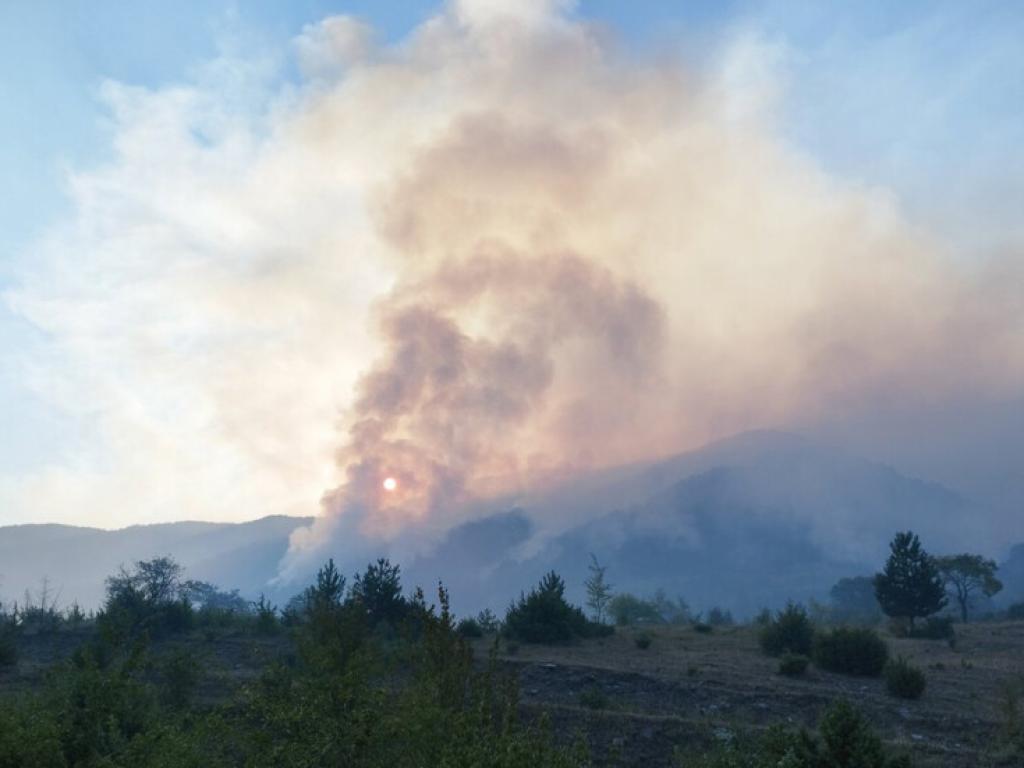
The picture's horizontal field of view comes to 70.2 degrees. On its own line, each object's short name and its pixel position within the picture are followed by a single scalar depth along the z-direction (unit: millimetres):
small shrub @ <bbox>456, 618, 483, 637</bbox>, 33147
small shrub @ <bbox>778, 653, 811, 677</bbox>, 25266
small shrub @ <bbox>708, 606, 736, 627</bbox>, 64500
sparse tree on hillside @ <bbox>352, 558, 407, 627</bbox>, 33875
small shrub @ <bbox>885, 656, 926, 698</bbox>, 21653
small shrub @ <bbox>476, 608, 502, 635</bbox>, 35031
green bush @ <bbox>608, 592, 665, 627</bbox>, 65719
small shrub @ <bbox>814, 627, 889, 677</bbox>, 25969
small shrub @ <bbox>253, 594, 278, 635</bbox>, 34584
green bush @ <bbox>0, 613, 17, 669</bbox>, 25047
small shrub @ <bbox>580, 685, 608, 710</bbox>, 19234
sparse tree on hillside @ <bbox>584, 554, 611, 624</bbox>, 59219
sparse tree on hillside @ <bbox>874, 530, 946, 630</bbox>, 42375
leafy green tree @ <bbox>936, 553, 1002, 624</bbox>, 64438
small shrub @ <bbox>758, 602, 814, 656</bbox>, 30328
